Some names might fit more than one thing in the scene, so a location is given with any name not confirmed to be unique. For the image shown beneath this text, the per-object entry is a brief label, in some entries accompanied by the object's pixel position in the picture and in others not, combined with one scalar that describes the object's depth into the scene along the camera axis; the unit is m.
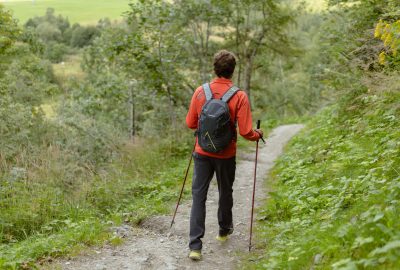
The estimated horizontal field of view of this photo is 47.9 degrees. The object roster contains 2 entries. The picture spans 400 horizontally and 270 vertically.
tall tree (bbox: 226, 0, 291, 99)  22.86
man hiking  5.26
